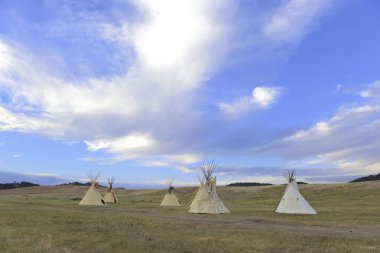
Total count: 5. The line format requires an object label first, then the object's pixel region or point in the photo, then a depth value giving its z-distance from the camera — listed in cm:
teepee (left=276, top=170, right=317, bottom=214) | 3919
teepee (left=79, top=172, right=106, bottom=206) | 5622
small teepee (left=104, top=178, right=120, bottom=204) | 6525
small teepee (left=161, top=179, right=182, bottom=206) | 5864
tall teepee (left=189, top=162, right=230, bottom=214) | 4053
